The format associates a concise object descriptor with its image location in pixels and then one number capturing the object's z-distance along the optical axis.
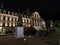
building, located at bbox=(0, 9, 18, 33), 27.64
